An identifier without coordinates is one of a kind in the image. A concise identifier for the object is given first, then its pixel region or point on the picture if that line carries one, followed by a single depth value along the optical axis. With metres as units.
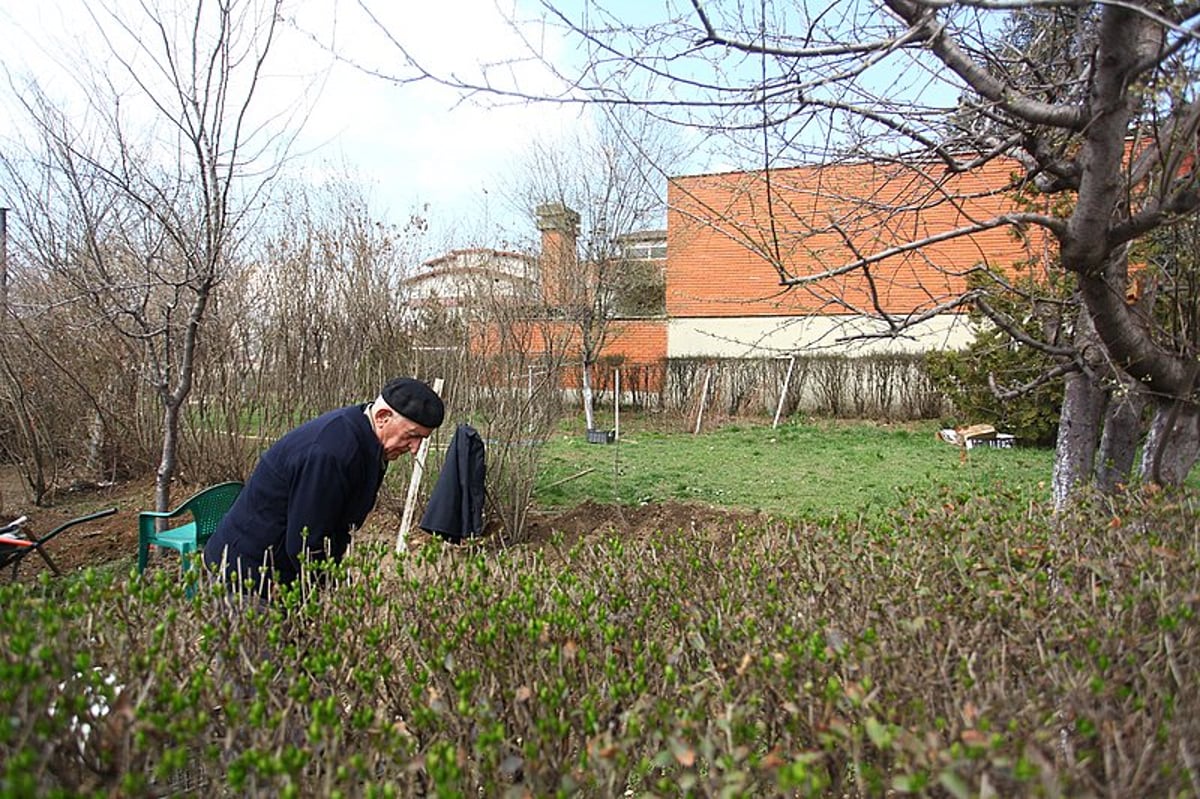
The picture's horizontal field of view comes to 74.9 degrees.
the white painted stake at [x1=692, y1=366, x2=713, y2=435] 17.28
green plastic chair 4.84
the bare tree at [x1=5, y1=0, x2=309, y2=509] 5.00
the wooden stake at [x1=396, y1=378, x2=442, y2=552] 6.22
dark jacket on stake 6.02
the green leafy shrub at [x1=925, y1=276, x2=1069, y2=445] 11.75
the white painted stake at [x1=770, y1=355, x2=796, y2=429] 17.89
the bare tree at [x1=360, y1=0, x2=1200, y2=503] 2.59
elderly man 2.98
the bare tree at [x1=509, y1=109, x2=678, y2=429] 17.12
